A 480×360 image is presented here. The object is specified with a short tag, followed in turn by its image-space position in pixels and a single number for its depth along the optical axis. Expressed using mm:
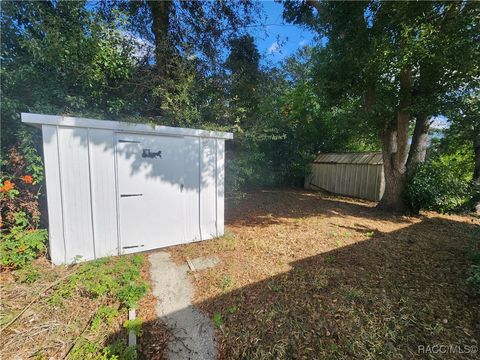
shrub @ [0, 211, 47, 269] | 2930
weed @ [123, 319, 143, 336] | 2170
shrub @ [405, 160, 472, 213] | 6043
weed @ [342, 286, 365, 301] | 2580
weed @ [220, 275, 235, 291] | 2906
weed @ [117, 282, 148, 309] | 2520
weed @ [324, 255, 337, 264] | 3518
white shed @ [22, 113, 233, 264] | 3127
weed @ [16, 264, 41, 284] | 2783
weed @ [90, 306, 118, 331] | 2226
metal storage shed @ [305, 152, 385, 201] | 8688
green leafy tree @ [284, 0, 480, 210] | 4191
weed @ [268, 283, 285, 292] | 2819
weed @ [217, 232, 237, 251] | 4082
